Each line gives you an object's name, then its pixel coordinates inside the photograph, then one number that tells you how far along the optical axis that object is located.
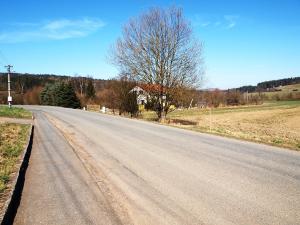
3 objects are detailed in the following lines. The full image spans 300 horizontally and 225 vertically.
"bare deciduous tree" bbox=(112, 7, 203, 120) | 25.51
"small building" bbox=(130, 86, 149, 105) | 28.98
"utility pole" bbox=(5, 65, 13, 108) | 42.98
